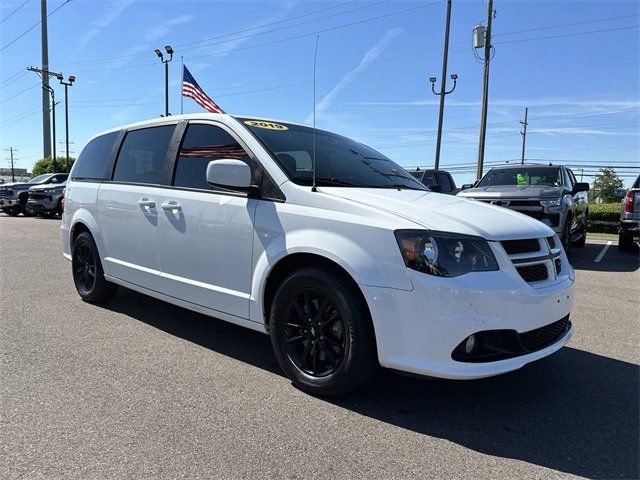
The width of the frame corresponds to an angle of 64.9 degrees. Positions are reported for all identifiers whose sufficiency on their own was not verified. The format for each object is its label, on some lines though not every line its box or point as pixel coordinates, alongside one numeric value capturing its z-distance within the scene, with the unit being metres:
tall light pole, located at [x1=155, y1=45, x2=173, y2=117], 20.12
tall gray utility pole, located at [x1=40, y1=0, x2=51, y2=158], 41.19
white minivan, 2.75
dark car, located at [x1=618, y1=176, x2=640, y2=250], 9.46
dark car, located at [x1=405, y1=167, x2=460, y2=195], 11.52
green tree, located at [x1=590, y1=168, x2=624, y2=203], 71.70
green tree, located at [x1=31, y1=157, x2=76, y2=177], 42.75
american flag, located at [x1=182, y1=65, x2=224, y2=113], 17.92
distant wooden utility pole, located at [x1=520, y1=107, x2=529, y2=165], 62.34
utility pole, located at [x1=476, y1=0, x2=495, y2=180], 18.91
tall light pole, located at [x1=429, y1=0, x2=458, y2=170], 20.58
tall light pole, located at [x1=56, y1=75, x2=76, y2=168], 36.78
